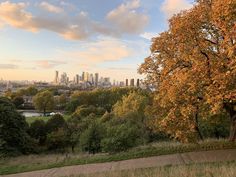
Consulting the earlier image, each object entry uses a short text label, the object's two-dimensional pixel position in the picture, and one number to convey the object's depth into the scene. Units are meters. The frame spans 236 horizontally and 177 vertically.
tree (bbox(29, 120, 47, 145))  42.97
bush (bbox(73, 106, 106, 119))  62.37
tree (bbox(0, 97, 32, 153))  32.34
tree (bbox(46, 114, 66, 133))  44.08
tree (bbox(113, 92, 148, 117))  47.22
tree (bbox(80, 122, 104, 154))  27.39
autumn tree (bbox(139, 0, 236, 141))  12.95
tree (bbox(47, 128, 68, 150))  40.44
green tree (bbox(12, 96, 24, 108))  110.88
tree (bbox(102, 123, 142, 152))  17.20
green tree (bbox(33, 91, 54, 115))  113.69
